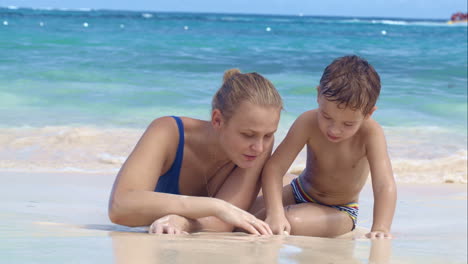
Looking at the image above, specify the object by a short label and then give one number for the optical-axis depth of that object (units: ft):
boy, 8.84
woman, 8.09
